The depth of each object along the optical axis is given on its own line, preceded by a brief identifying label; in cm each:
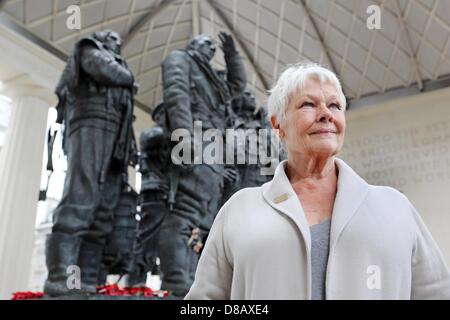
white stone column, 1027
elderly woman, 102
